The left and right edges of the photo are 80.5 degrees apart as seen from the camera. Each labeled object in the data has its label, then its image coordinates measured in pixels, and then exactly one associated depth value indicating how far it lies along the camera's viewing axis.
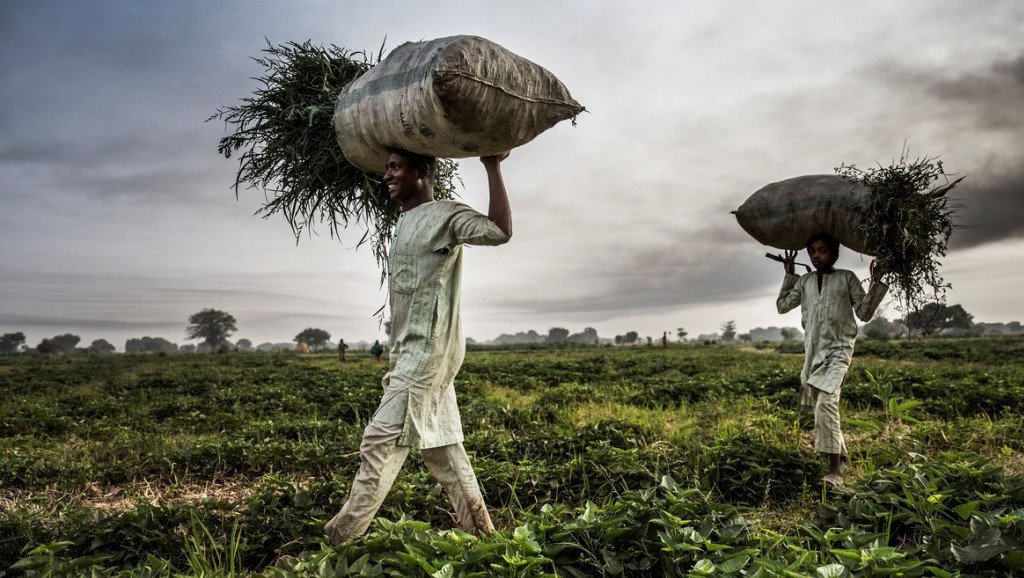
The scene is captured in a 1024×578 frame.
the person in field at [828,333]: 4.65
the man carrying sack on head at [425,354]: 2.69
